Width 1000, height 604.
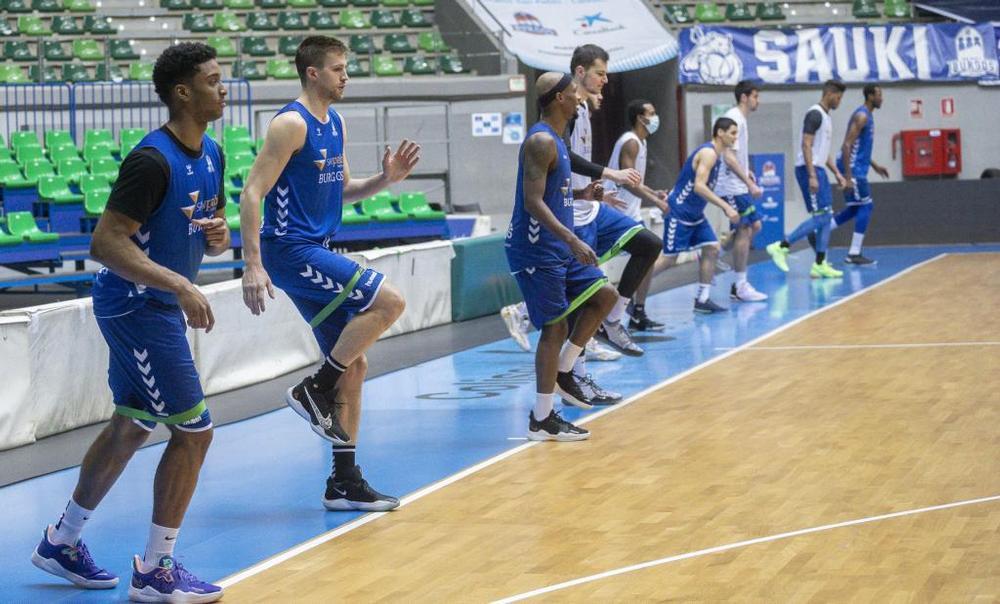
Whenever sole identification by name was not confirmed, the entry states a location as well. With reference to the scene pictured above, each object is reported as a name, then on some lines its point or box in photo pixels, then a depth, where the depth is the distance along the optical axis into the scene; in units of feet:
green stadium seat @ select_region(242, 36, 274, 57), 76.28
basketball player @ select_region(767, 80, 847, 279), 51.31
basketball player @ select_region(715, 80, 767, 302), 44.39
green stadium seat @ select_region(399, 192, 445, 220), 61.77
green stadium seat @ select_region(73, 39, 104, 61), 73.41
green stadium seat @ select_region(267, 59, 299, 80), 73.41
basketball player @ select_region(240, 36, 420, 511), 19.94
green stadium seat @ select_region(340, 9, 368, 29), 80.53
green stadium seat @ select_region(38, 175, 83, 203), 54.03
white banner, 78.02
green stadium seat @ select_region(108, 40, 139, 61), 73.67
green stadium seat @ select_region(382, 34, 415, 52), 78.79
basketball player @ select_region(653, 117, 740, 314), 42.70
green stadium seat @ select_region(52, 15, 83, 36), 75.56
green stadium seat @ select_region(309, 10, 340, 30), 79.36
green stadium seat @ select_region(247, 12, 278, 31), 79.41
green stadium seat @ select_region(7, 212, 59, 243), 49.80
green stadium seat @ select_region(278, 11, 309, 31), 79.51
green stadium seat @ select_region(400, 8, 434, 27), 81.87
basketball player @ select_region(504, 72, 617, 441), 24.67
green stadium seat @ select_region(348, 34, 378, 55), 76.84
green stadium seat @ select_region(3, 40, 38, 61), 72.84
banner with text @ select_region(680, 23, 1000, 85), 80.43
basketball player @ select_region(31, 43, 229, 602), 15.88
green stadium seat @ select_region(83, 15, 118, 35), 76.02
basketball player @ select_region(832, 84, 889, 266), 54.29
